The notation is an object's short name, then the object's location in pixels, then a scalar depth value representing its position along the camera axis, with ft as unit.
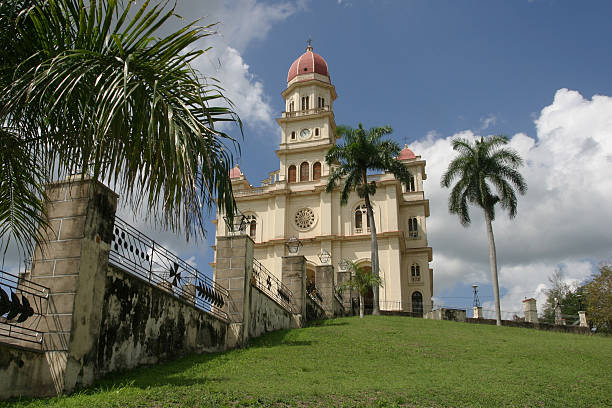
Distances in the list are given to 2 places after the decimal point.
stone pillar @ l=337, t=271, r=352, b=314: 91.91
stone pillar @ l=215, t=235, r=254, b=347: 42.46
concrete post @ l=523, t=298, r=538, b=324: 101.04
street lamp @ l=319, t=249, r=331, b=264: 92.31
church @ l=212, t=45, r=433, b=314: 131.64
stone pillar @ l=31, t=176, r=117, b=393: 22.97
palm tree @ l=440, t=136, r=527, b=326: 97.25
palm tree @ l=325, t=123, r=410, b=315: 97.09
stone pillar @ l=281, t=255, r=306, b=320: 62.75
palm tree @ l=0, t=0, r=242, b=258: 15.60
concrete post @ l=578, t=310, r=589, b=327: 99.76
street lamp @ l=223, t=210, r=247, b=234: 44.81
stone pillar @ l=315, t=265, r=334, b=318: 79.05
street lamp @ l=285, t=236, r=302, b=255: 70.52
